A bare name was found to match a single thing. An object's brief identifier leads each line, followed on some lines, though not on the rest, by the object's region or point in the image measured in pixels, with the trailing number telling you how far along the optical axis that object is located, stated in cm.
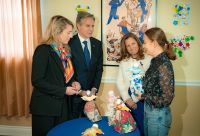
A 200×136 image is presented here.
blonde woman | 249
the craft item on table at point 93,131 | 218
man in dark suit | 300
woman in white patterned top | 298
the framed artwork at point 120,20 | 338
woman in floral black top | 223
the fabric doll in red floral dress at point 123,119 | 227
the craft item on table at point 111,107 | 237
